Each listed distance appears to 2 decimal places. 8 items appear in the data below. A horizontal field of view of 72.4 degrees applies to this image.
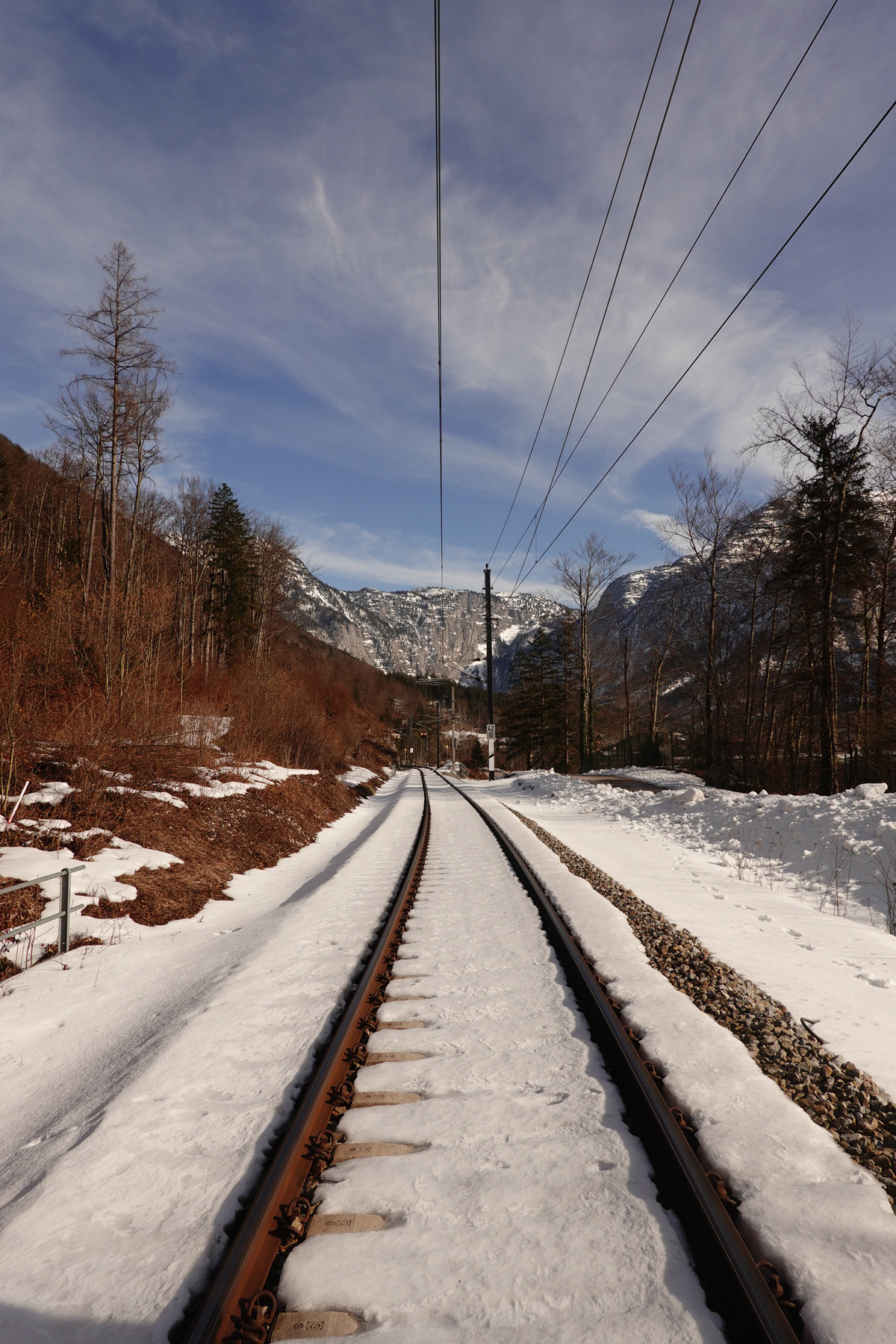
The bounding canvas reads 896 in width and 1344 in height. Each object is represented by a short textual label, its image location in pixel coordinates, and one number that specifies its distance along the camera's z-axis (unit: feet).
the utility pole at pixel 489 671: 108.34
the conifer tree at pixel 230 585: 129.18
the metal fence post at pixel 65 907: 19.02
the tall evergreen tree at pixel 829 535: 59.88
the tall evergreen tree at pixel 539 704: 157.79
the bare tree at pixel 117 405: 55.31
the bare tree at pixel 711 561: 95.71
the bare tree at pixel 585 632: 122.11
